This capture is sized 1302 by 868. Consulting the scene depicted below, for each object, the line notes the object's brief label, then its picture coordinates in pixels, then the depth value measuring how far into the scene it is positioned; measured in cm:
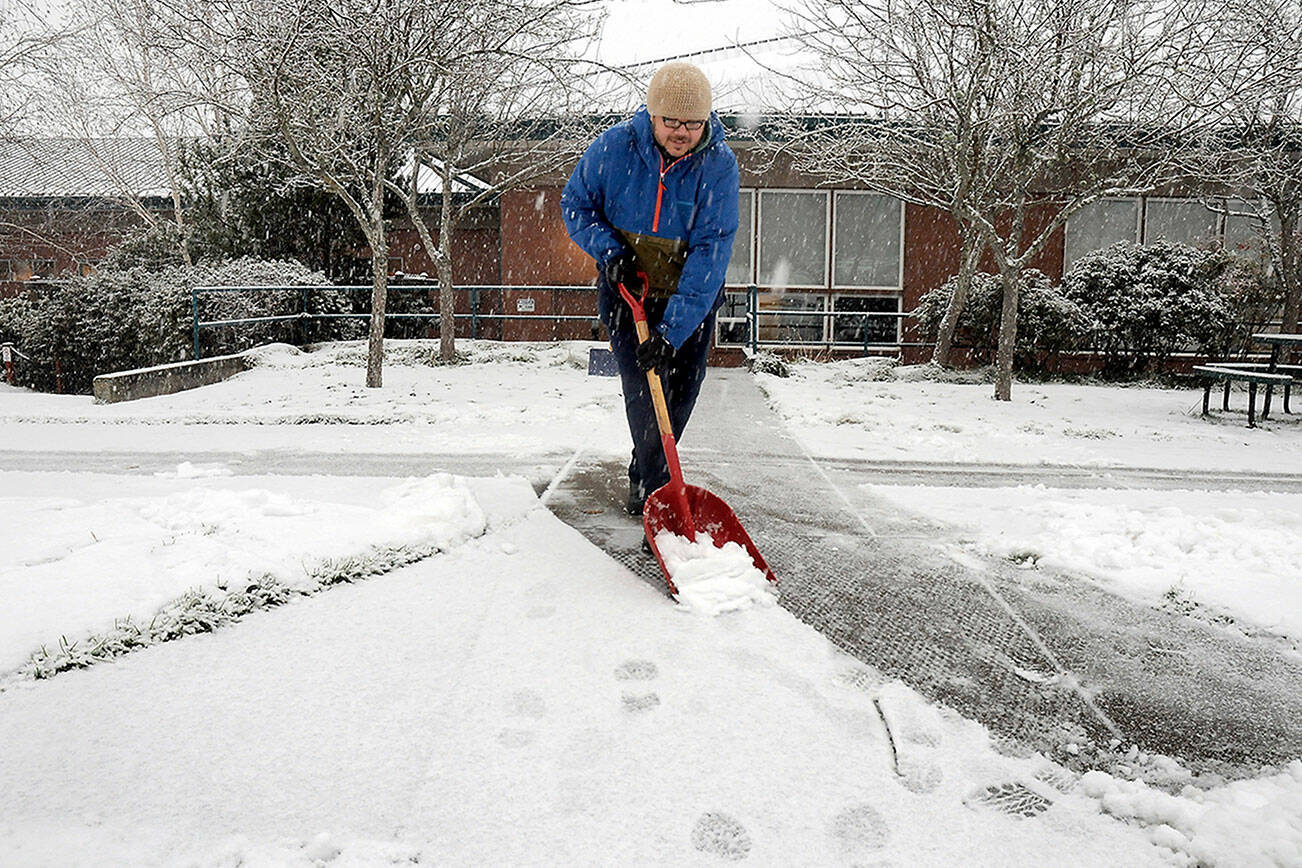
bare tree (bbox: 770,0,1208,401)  773
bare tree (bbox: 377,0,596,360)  956
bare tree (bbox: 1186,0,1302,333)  782
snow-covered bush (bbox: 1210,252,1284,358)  1158
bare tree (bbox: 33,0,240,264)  1356
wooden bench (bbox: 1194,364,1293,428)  712
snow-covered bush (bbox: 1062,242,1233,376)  1127
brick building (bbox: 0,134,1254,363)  1446
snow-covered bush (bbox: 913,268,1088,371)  1134
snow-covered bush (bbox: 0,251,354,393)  1183
